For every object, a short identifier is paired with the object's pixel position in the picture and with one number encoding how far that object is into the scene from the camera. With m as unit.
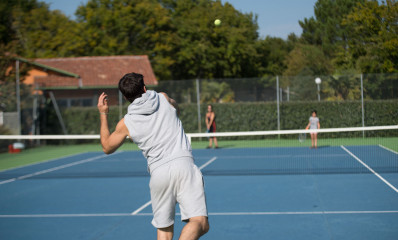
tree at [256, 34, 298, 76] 41.44
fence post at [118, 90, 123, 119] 20.84
